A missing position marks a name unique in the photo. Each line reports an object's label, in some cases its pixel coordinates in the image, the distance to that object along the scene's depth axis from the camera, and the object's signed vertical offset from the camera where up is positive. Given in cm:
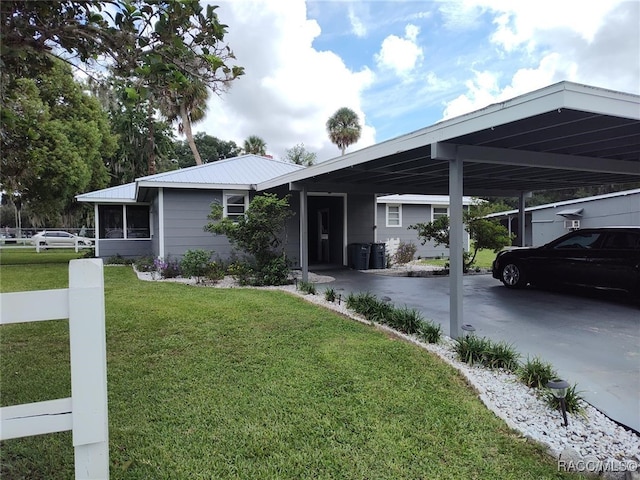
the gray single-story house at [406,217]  1645 +61
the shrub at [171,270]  1118 -104
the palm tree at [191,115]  2272 +722
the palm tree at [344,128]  3066 +805
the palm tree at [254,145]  3170 +698
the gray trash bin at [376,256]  1385 -84
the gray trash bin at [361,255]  1356 -79
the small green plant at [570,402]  322 -141
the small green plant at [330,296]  763 -123
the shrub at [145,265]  1240 -100
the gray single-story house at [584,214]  1605 +73
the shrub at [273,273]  991 -101
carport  380 +122
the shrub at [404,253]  1556 -85
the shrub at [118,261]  1516 -104
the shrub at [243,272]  1005 -102
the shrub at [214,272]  1037 -104
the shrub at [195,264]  1048 -81
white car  2559 -54
